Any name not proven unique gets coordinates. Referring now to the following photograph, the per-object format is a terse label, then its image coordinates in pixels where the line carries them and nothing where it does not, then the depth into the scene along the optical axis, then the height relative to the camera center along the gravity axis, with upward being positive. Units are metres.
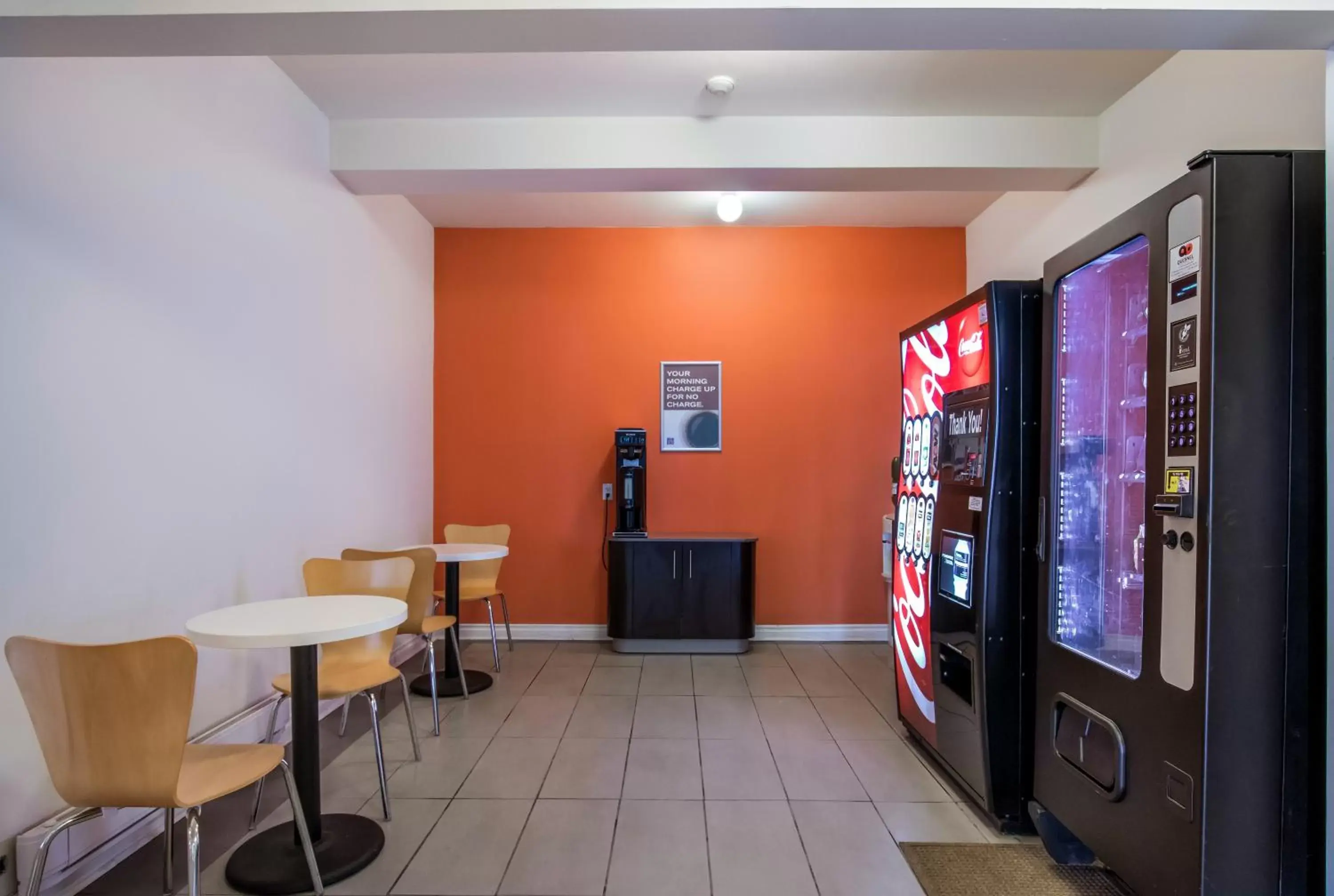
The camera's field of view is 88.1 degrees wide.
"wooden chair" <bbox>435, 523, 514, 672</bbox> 4.50 -0.84
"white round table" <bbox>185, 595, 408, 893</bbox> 2.05 -0.93
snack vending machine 1.62 -0.21
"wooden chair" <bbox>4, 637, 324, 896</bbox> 1.63 -0.65
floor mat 2.19 -1.39
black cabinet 4.87 -0.99
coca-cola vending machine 2.48 -0.36
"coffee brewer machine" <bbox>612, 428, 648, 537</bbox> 4.99 -0.23
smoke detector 3.15 +1.68
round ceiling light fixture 4.64 +1.64
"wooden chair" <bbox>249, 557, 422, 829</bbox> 2.64 -0.85
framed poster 5.29 +0.31
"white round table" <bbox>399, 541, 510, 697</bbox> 3.89 -0.92
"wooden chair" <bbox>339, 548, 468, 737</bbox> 3.25 -0.72
